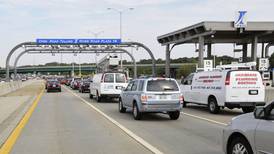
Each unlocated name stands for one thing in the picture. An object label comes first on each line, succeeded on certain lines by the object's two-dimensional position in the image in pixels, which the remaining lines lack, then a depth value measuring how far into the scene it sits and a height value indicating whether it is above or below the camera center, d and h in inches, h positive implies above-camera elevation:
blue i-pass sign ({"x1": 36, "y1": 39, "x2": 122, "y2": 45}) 2623.0 +198.0
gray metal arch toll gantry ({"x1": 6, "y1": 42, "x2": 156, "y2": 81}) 2534.4 +169.5
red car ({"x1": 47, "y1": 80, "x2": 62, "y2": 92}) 1784.0 -54.5
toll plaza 1881.2 +196.2
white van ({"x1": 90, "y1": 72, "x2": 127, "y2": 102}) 1073.5 -28.0
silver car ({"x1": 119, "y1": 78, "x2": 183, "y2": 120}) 626.8 -36.8
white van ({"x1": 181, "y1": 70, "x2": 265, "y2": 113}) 708.7 -27.3
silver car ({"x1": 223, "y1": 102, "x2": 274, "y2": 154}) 248.4 -37.5
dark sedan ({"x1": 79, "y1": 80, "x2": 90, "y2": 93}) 1663.9 -51.7
